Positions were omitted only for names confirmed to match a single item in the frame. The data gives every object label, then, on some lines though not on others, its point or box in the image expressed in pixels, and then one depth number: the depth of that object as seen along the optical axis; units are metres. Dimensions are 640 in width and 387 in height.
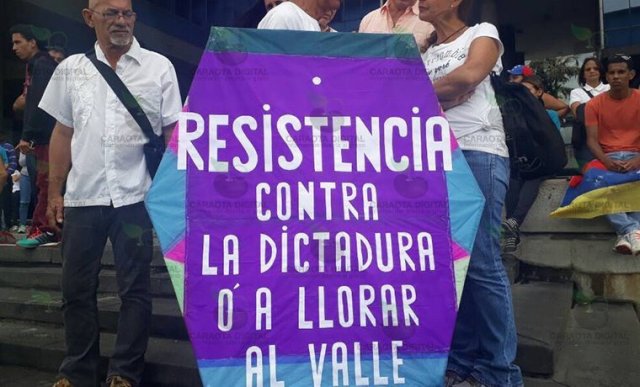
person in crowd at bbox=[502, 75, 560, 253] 4.51
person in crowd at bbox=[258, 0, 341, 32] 2.45
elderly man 2.71
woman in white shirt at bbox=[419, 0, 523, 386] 2.36
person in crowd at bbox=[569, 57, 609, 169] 4.80
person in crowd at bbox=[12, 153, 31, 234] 6.81
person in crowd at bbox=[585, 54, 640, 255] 4.47
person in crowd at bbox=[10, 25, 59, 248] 4.21
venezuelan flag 4.30
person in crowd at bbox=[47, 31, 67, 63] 5.40
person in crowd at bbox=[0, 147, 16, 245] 5.61
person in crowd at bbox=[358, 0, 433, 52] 2.83
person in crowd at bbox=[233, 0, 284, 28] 3.78
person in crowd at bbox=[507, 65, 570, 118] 5.51
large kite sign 2.08
